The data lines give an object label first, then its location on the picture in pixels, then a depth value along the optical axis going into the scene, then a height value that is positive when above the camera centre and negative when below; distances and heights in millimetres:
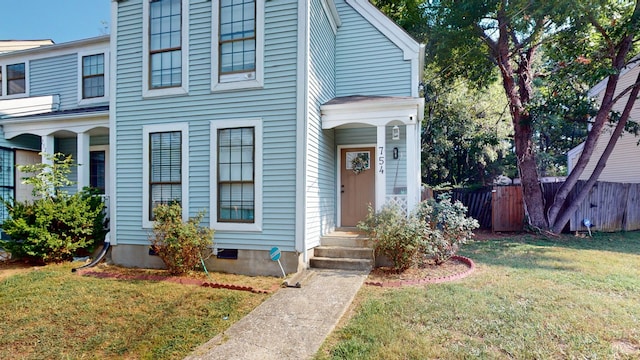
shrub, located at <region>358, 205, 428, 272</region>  6195 -954
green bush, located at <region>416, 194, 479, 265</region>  6742 -855
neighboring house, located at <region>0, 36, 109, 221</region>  8820 +2100
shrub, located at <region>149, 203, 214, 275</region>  6270 -1032
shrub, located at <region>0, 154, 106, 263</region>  7031 -853
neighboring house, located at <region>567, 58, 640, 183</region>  14305 +1406
